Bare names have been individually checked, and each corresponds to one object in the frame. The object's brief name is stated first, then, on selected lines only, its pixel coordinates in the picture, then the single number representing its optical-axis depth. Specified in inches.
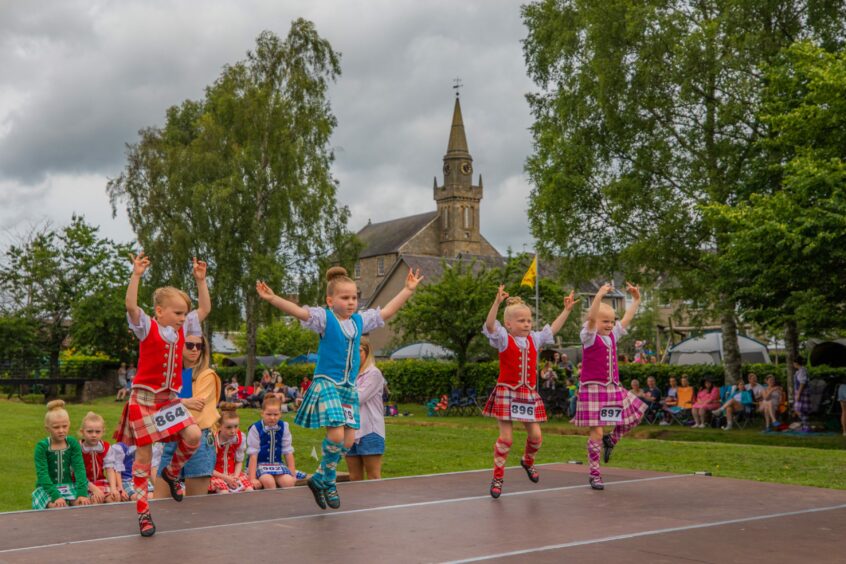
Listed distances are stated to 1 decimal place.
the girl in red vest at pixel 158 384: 303.0
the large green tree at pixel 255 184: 1727.4
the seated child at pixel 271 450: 421.1
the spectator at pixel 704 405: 1066.1
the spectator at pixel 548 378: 1218.6
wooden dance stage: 262.2
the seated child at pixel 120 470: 390.3
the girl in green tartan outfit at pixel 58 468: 366.3
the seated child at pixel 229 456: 409.1
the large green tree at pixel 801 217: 822.5
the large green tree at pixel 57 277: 1983.3
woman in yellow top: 380.5
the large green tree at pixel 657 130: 1149.1
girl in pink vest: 409.1
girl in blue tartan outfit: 327.9
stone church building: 4264.3
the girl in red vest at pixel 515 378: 384.8
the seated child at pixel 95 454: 386.3
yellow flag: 1390.3
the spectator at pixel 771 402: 1003.3
